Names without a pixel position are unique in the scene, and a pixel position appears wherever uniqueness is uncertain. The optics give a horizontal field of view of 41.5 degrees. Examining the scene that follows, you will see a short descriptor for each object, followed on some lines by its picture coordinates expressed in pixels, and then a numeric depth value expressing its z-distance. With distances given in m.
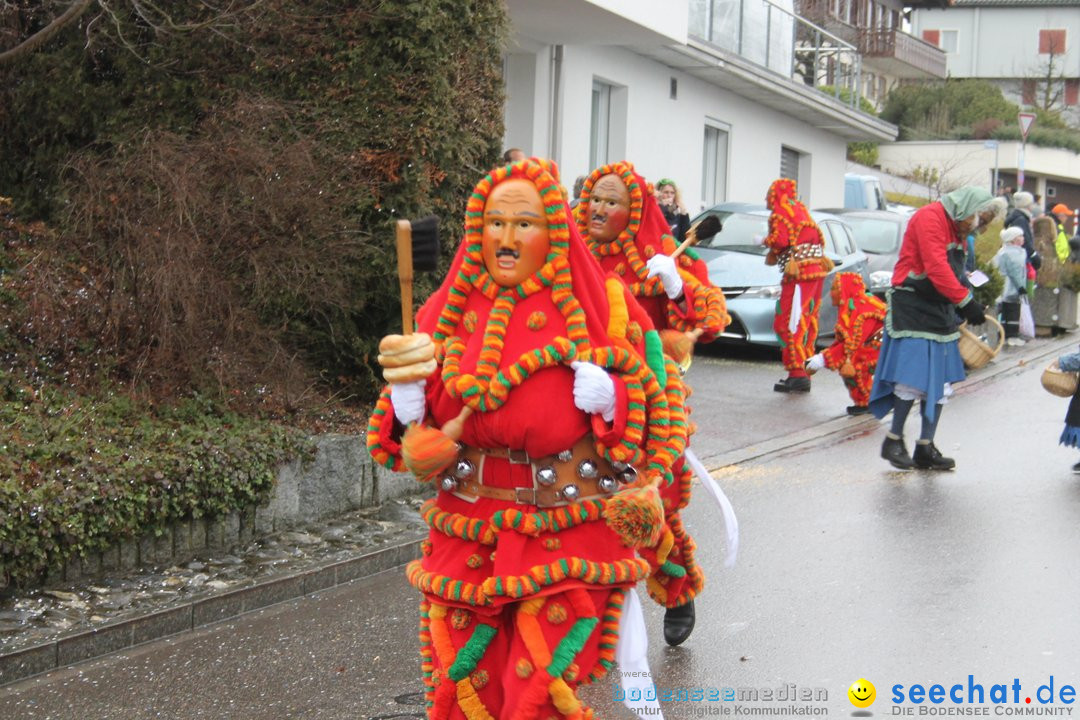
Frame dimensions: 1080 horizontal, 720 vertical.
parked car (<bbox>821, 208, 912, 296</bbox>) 18.56
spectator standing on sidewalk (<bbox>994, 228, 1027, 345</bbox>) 18.42
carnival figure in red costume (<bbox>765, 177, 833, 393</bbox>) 13.35
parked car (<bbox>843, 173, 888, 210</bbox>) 29.78
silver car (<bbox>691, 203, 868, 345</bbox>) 15.55
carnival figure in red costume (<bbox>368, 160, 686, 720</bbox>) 4.29
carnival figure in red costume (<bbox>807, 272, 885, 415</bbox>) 12.42
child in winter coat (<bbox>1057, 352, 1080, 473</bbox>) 9.94
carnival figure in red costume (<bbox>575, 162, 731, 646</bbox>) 6.01
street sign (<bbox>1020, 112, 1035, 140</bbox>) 27.55
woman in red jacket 9.45
